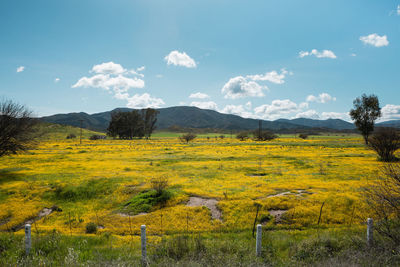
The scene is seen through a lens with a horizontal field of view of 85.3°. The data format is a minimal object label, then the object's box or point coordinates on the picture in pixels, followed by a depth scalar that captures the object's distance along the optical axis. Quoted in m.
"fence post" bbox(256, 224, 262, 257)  8.09
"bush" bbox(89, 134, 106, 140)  113.26
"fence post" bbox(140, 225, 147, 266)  7.48
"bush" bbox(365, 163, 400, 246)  8.53
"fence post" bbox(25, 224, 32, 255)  8.07
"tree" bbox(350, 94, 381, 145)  58.25
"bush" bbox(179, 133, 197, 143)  84.97
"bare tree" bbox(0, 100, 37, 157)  24.48
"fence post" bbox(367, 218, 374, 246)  8.45
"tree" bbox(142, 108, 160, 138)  128.12
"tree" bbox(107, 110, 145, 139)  126.81
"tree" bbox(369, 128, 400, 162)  30.74
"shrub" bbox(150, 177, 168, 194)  16.41
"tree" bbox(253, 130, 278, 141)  100.46
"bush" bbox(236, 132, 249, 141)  104.94
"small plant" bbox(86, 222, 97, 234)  11.59
